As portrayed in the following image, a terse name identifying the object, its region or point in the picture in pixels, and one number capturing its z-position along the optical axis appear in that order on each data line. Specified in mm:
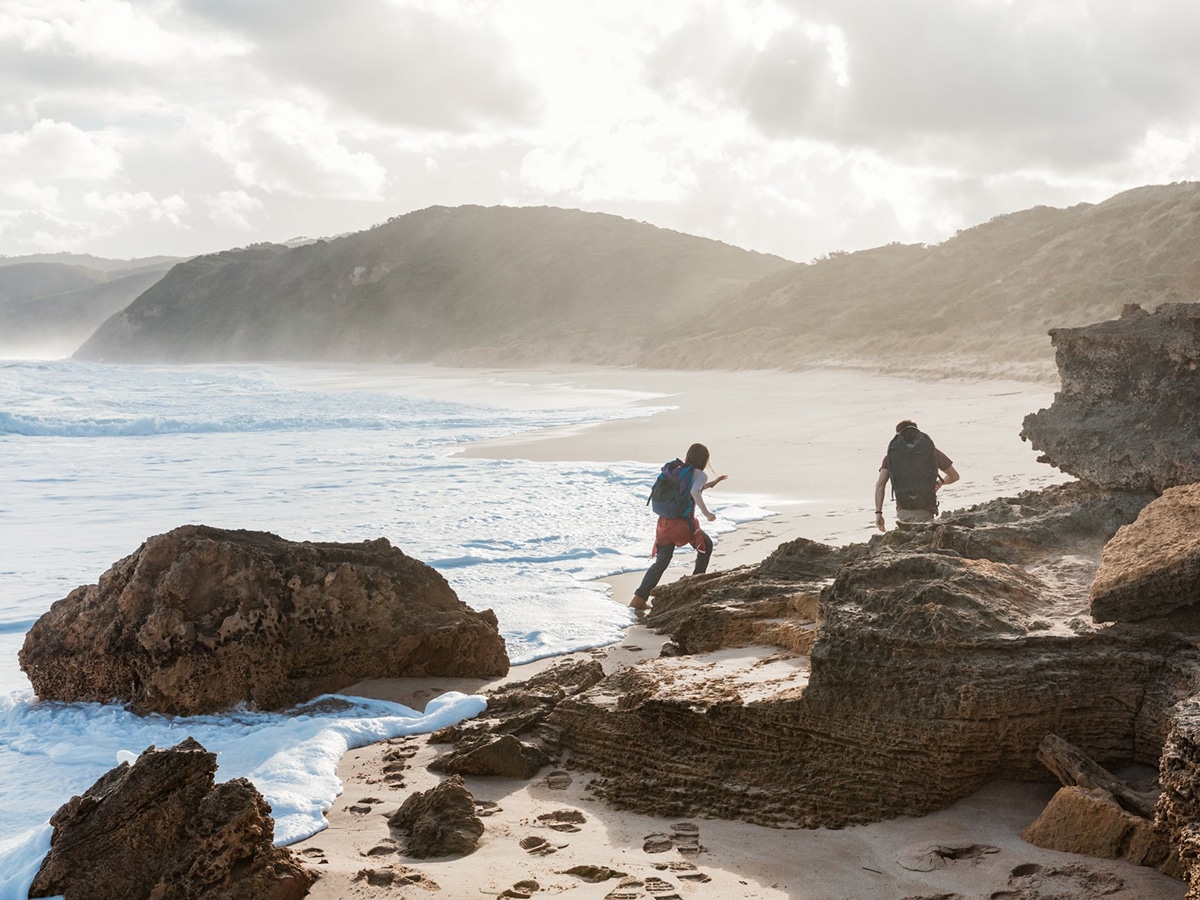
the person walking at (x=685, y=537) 7691
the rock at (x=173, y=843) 3068
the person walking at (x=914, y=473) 7250
